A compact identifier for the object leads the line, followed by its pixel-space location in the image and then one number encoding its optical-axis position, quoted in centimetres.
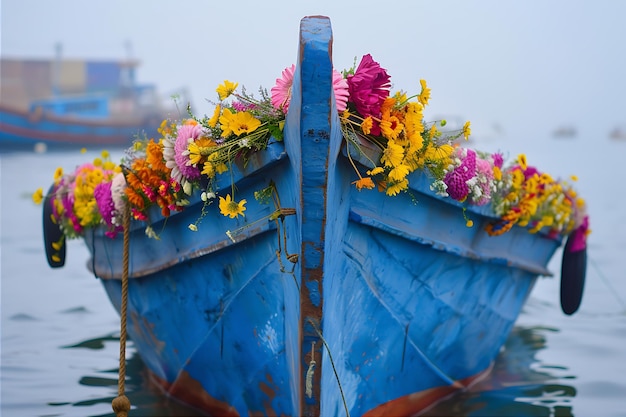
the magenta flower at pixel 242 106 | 418
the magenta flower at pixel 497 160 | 577
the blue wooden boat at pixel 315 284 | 391
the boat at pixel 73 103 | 5244
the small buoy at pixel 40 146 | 5284
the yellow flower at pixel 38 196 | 631
